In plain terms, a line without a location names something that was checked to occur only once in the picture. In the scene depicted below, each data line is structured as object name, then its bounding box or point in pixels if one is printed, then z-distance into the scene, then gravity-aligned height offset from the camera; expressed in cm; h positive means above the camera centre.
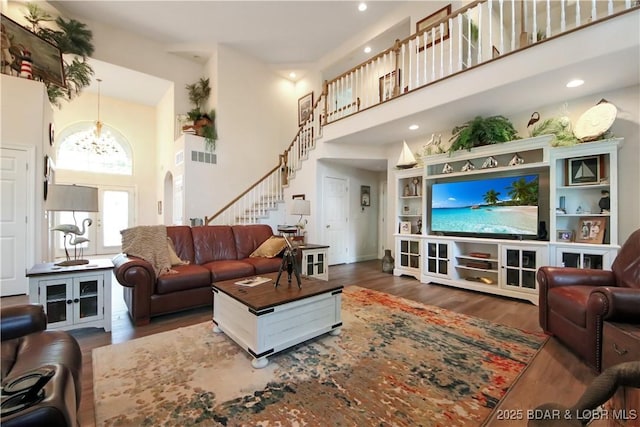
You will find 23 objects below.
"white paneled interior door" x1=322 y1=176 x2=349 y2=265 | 612 -10
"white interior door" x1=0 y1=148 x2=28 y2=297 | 374 -11
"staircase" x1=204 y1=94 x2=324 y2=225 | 609 +59
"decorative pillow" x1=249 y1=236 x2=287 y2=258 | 409 -53
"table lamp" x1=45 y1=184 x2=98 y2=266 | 241 +11
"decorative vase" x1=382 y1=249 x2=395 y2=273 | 532 -96
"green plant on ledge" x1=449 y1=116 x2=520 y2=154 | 382 +114
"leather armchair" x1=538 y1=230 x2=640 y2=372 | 181 -64
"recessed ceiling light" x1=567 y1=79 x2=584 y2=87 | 308 +147
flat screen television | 370 +11
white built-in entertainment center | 320 -11
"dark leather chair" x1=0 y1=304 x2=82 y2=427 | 76 -59
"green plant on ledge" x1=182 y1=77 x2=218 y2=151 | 629 +223
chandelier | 728 +194
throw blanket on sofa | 309 -38
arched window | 712 +170
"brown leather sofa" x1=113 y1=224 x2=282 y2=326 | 279 -66
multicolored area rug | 156 -113
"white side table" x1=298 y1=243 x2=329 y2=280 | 443 -78
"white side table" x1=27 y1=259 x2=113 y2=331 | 238 -72
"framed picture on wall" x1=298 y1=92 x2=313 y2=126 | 749 +296
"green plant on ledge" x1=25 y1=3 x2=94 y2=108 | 470 +313
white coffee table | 206 -83
